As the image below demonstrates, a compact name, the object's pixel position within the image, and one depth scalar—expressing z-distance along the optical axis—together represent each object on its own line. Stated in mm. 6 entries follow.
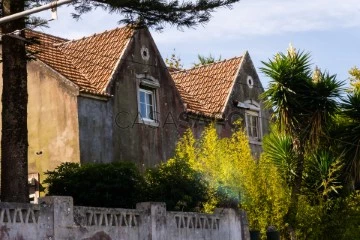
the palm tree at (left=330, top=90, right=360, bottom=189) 28328
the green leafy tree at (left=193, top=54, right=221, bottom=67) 49419
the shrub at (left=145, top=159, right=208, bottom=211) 23062
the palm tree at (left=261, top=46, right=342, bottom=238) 27266
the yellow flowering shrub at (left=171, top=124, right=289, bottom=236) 25234
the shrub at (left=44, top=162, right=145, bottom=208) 22312
